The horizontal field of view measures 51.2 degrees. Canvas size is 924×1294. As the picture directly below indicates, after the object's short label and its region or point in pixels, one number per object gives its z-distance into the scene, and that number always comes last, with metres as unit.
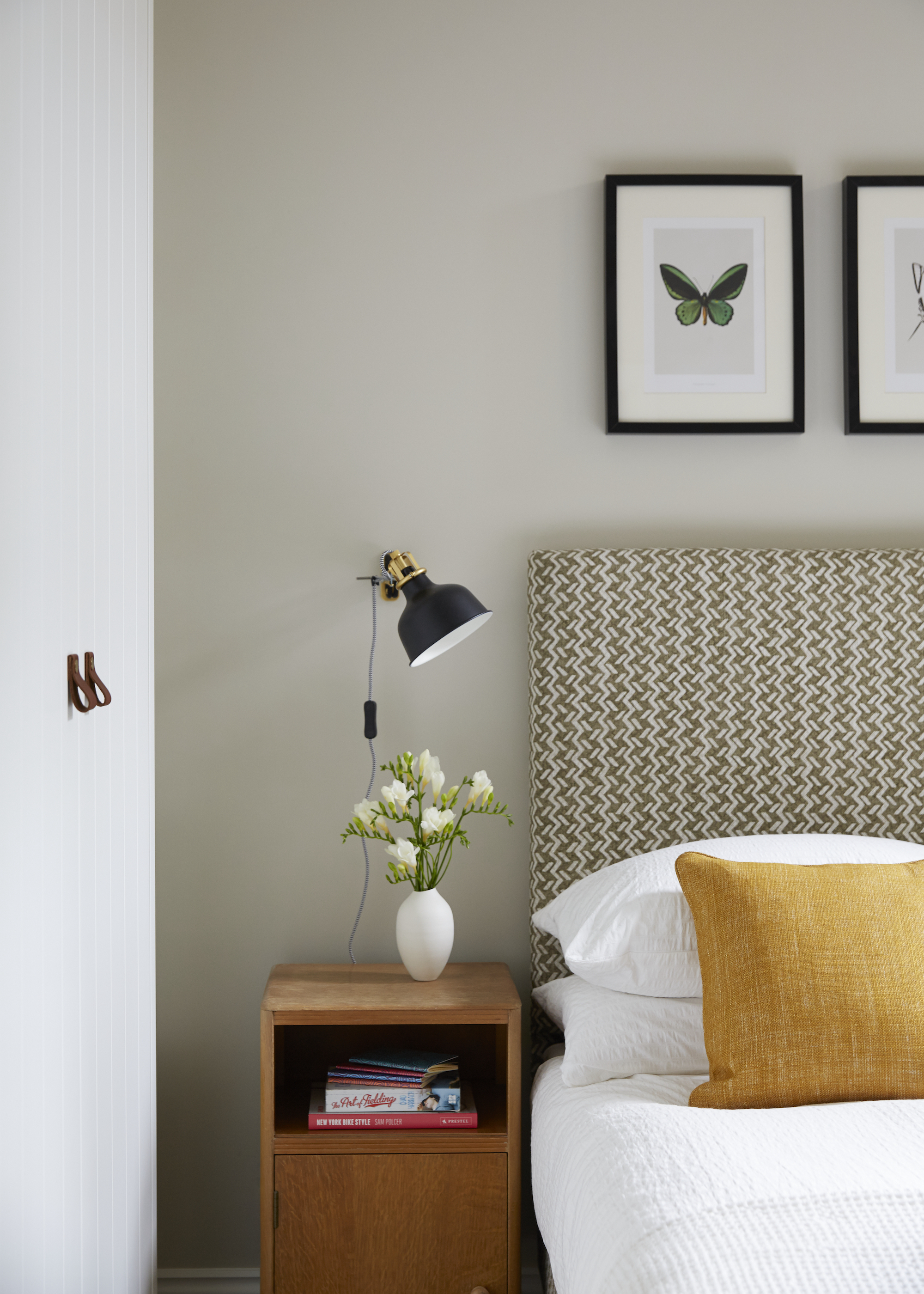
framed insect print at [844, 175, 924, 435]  1.98
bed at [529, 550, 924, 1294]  1.90
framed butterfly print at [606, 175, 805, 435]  1.96
